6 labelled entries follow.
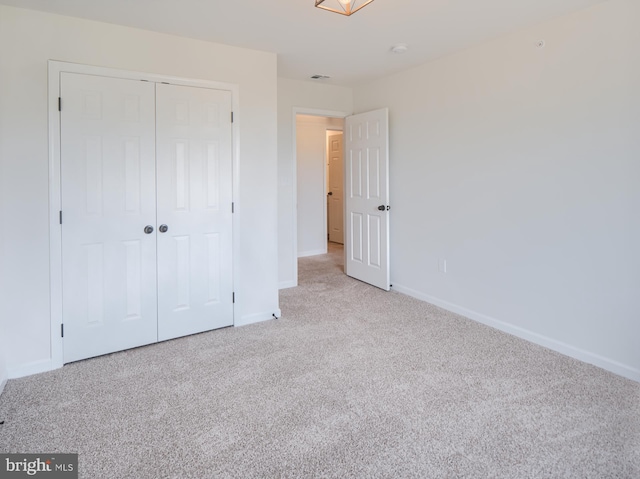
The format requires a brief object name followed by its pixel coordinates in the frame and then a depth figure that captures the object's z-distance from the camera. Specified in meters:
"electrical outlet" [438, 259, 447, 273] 3.84
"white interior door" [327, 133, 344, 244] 7.67
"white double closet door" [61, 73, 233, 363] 2.68
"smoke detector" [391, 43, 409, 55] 3.31
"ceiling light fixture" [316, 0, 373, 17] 2.54
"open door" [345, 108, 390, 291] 4.35
